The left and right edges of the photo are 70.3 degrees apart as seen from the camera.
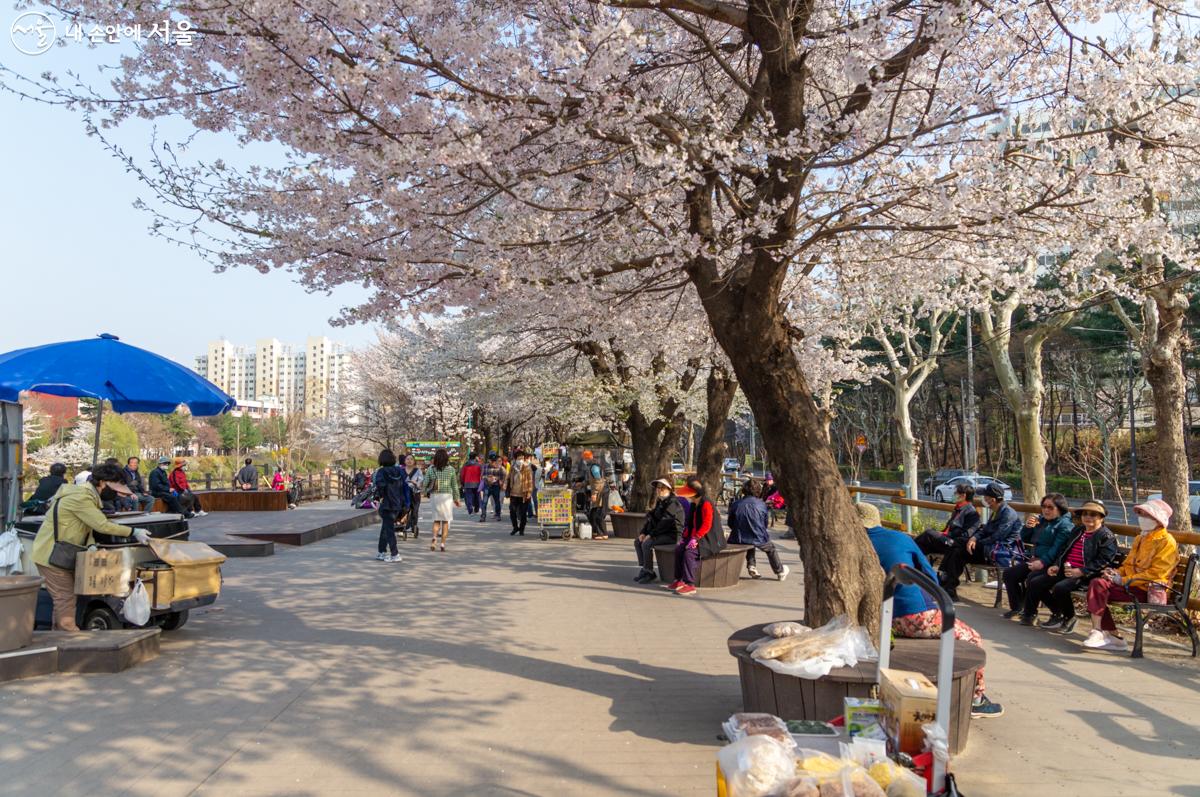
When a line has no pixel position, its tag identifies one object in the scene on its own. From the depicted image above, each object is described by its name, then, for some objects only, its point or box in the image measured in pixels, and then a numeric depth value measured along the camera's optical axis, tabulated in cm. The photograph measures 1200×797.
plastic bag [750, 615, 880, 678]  482
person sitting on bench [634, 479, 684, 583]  1115
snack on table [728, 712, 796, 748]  364
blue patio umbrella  848
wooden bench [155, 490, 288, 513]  2269
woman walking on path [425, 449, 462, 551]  1514
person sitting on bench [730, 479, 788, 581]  1152
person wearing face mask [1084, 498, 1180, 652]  718
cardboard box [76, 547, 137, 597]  715
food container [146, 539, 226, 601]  751
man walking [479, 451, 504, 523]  2356
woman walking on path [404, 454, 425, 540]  1812
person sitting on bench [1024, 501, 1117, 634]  784
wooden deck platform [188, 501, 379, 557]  1420
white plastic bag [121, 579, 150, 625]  718
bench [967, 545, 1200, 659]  705
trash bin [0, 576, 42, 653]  615
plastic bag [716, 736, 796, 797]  307
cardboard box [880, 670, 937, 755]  371
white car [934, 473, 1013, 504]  3594
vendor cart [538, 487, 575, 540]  1750
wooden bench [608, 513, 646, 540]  1675
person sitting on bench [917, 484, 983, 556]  1020
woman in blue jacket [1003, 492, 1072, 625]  845
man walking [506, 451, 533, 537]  1827
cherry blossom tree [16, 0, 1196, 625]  582
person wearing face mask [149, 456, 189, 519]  1895
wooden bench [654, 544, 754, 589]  1066
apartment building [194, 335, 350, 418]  16088
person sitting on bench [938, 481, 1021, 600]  986
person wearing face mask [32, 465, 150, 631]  714
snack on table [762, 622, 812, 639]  536
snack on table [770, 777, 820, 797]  301
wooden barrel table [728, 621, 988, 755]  470
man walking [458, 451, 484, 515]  2511
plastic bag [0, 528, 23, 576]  719
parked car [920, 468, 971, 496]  4169
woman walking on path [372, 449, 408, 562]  1322
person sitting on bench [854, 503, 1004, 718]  556
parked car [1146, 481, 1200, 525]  2591
